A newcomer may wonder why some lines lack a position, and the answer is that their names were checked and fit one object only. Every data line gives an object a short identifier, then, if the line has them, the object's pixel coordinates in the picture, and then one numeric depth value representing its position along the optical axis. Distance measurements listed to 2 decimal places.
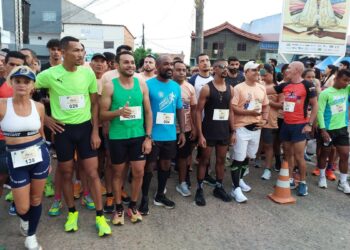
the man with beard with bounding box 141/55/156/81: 5.16
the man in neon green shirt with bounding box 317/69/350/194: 5.07
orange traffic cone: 4.59
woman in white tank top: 2.89
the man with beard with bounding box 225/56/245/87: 5.68
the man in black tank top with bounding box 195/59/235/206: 4.29
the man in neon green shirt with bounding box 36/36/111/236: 3.31
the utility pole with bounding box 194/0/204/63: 10.26
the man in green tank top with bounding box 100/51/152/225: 3.51
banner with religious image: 11.78
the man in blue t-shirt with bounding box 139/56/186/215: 3.90
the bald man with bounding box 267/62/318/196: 4.79
